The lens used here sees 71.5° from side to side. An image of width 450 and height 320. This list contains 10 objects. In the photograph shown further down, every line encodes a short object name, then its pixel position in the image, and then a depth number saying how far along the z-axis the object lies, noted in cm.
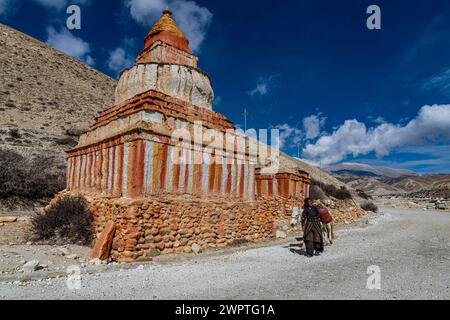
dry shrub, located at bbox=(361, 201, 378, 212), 2591
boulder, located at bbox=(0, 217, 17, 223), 1096
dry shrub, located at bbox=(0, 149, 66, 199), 1481
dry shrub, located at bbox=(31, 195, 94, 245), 844
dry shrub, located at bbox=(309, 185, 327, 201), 1870
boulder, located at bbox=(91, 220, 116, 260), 705
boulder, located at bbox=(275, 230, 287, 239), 1127
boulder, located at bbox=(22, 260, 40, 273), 558
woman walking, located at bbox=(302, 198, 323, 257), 775
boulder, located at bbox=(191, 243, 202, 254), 801
